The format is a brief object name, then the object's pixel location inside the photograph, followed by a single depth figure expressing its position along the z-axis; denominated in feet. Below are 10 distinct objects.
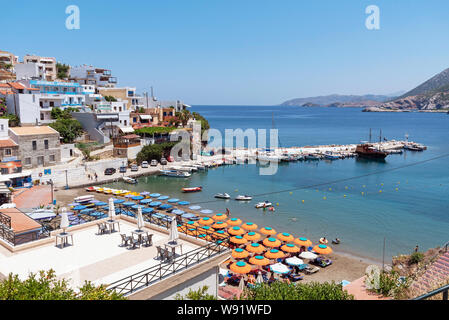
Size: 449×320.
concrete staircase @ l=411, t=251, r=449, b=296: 47.37
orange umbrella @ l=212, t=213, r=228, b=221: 93.66
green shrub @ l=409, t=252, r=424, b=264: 67.77
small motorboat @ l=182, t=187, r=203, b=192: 137.08
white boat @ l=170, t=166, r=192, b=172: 170.50
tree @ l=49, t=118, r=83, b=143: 167.06
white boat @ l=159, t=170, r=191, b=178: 164.35
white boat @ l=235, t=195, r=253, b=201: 125.29
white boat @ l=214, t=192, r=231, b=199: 127.51
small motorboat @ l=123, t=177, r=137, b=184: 145.79
